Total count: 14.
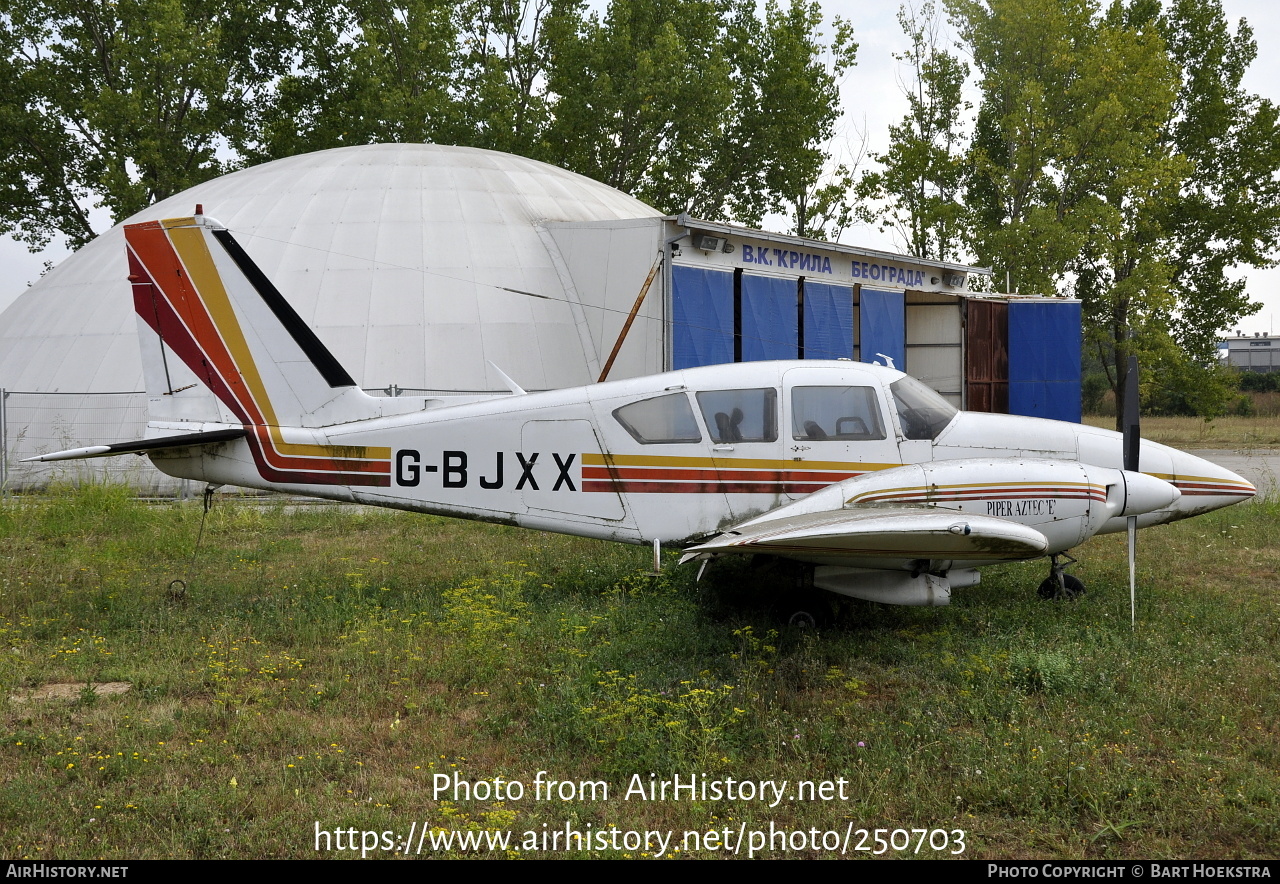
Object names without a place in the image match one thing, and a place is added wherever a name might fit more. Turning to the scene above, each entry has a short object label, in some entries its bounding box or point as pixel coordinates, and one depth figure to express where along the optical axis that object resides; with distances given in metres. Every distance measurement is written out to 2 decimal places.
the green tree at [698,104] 33.03
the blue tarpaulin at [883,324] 19.52
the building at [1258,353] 101.00
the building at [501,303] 17.02
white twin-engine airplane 7.83
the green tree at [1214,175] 33.19
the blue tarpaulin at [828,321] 18.70
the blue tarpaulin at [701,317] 16.83
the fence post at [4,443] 16.36
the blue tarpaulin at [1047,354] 21.39
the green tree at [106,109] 28.06
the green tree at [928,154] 30.89
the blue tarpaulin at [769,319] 17.83
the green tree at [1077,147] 26.67
